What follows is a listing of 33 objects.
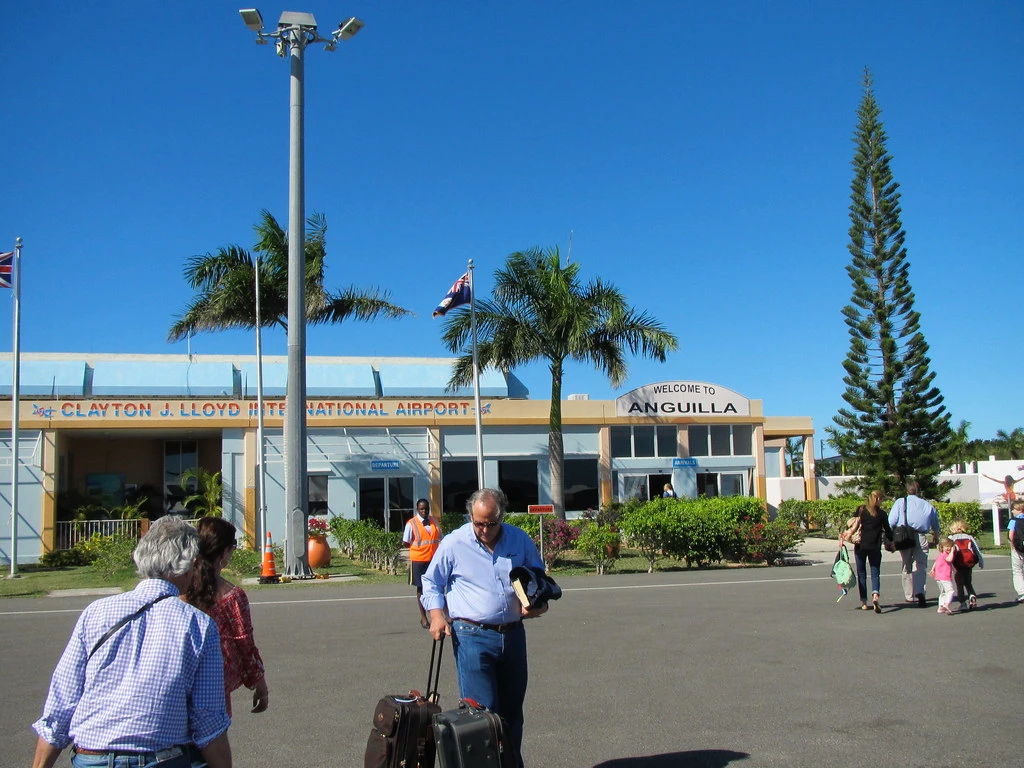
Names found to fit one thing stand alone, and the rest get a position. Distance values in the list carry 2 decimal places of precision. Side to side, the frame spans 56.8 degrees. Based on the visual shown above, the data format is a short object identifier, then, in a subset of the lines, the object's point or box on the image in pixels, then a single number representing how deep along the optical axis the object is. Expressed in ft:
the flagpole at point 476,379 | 82.69
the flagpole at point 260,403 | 81.97
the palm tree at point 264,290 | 84.99
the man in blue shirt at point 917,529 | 42.39
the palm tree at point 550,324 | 90.84
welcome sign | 105.81
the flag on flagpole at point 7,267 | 75.25
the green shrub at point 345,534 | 80.07
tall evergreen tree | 119.44
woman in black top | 40.32
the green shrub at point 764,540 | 68.44
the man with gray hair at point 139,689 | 10.28
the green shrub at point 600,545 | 65.05
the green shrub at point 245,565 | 69.72
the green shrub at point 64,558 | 84.23
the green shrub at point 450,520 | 85.92
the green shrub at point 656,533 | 65.62
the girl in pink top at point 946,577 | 39.70
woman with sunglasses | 13.79
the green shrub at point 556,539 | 67.82
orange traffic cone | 63.67
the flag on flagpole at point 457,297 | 84.84
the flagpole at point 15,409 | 74.02
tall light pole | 64.23
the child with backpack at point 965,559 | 40.27
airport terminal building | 92.43
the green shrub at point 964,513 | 96.68
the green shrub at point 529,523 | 71.51
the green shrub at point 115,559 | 67.56
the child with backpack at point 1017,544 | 40.98
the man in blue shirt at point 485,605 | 17.10
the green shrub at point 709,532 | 66.59
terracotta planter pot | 73.87
